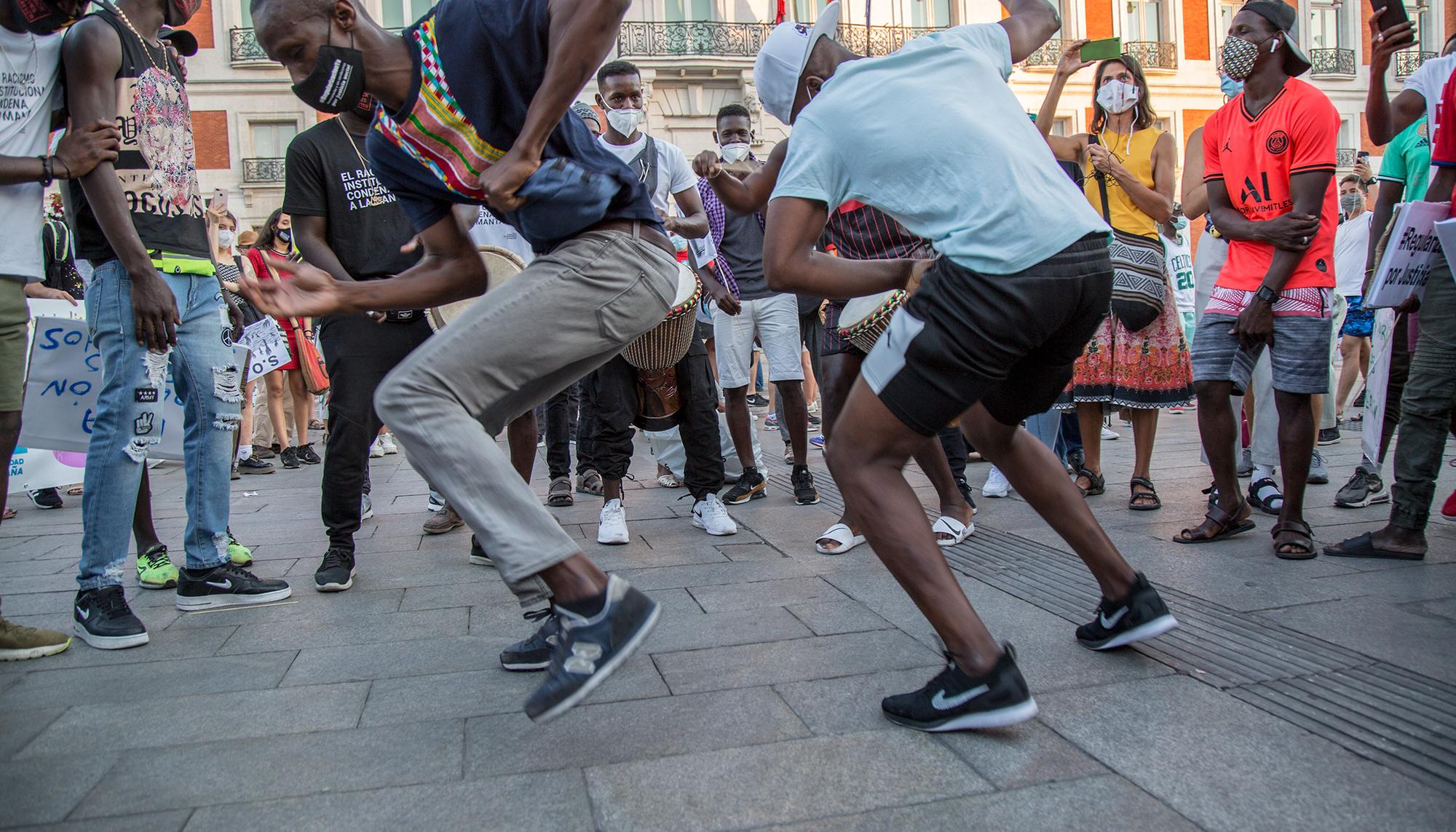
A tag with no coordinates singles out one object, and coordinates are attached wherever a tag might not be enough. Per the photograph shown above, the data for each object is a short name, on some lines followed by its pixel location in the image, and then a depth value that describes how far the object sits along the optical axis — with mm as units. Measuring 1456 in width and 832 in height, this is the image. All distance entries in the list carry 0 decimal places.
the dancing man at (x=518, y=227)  2420
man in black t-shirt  4492
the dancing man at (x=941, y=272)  2482
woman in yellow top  5691
